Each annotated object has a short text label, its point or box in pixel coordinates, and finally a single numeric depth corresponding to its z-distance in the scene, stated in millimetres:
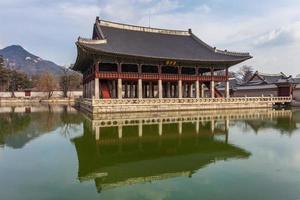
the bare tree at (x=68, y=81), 79250
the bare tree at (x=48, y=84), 75500
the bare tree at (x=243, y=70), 105125
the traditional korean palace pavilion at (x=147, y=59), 32188
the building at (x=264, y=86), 46312
